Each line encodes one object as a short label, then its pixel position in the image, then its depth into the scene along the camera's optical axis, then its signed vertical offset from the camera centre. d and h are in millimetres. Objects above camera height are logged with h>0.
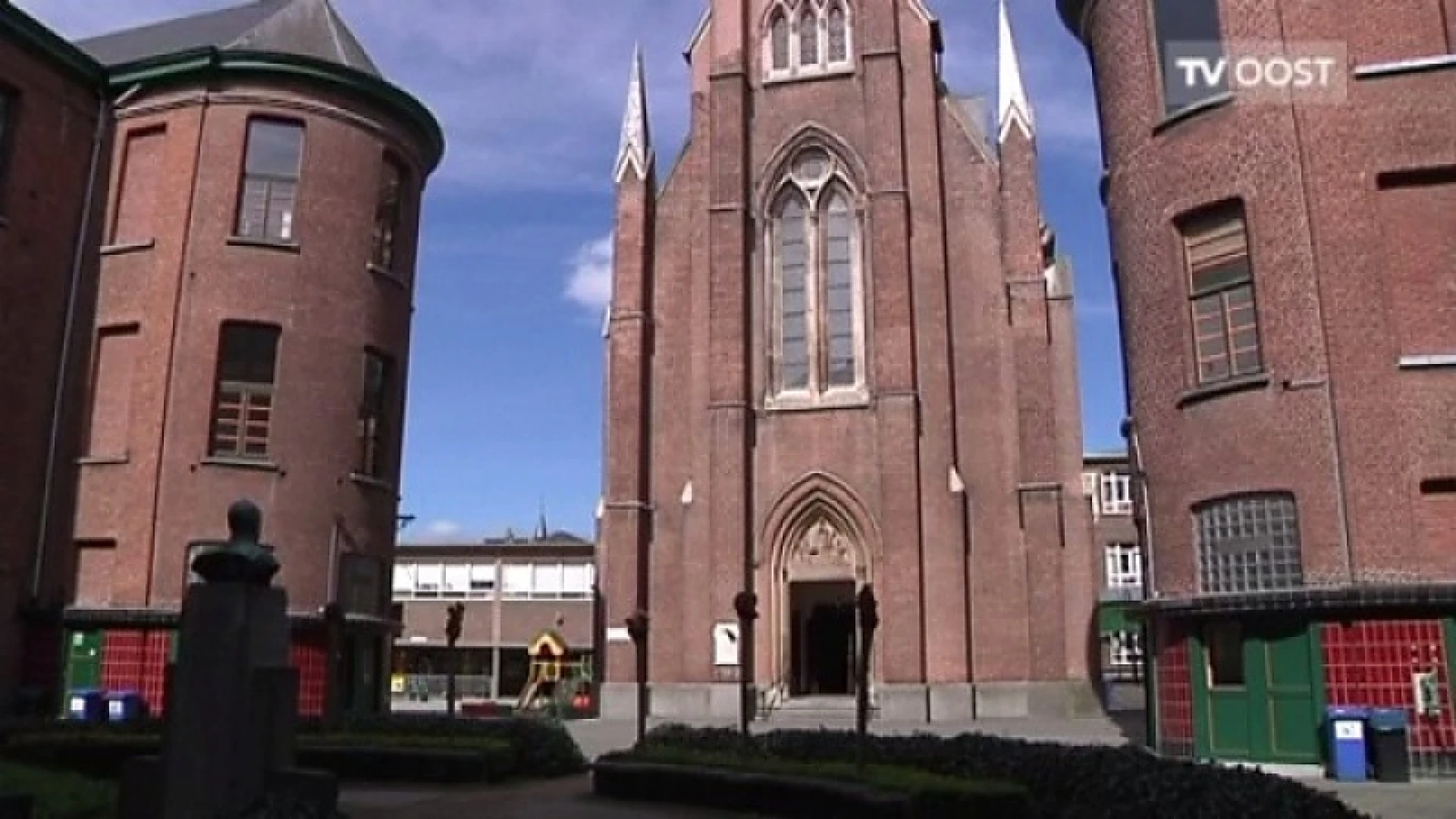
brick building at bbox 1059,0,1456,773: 16016 +3937
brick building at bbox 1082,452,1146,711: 51906 +5634
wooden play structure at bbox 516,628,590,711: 39094 +197
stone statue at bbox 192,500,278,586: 9062 +871
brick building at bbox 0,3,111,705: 21828 +6610
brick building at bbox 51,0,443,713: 22312 +6025
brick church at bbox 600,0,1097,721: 30172 +7357
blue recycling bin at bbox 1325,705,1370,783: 15203 -676
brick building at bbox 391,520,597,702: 54500 +3450
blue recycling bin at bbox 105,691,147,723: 20859 -393
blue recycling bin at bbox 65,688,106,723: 20781 -406
